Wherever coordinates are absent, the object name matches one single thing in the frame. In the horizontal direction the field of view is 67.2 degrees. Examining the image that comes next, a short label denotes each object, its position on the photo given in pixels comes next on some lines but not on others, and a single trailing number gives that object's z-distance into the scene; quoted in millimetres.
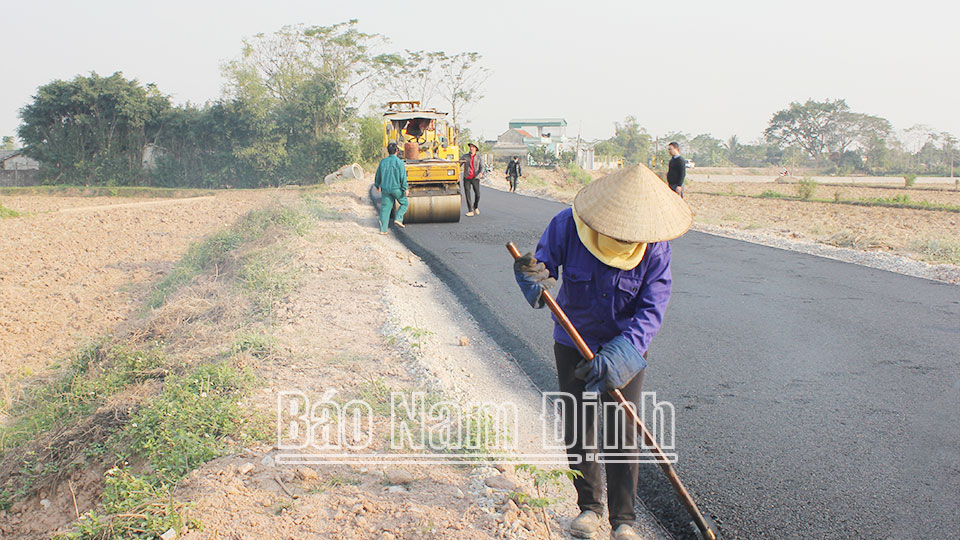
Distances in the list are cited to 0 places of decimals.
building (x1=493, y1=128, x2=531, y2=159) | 70375
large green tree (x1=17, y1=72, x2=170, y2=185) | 38156
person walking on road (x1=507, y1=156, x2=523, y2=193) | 26531
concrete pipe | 30444
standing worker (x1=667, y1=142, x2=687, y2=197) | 12078
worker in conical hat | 2963
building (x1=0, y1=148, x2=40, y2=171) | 43344
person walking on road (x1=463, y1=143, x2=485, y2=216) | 16703
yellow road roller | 14922
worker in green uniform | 13320
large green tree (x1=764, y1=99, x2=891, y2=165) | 88688
